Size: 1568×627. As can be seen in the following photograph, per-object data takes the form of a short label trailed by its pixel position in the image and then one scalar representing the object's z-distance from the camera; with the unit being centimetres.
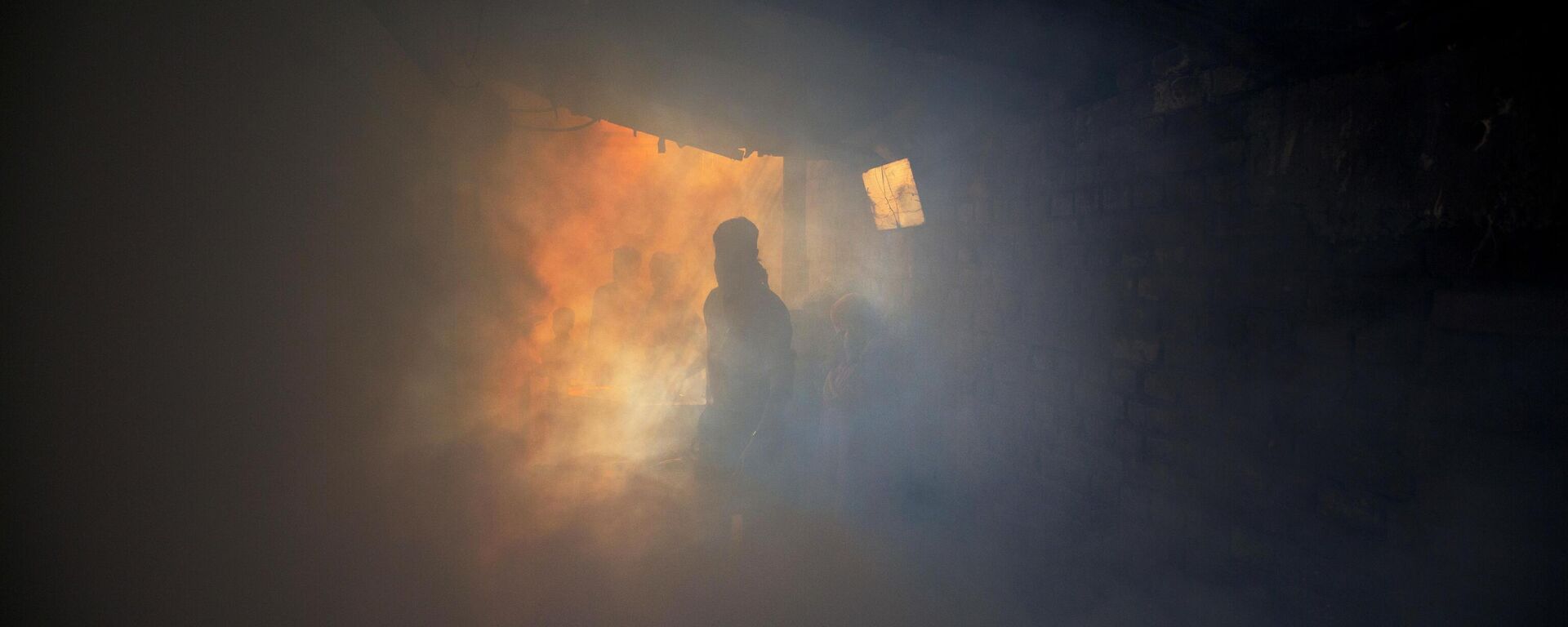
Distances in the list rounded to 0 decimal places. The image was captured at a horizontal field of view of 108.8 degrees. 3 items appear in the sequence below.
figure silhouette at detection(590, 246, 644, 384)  964
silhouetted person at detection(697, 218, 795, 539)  552
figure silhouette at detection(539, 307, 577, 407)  780
